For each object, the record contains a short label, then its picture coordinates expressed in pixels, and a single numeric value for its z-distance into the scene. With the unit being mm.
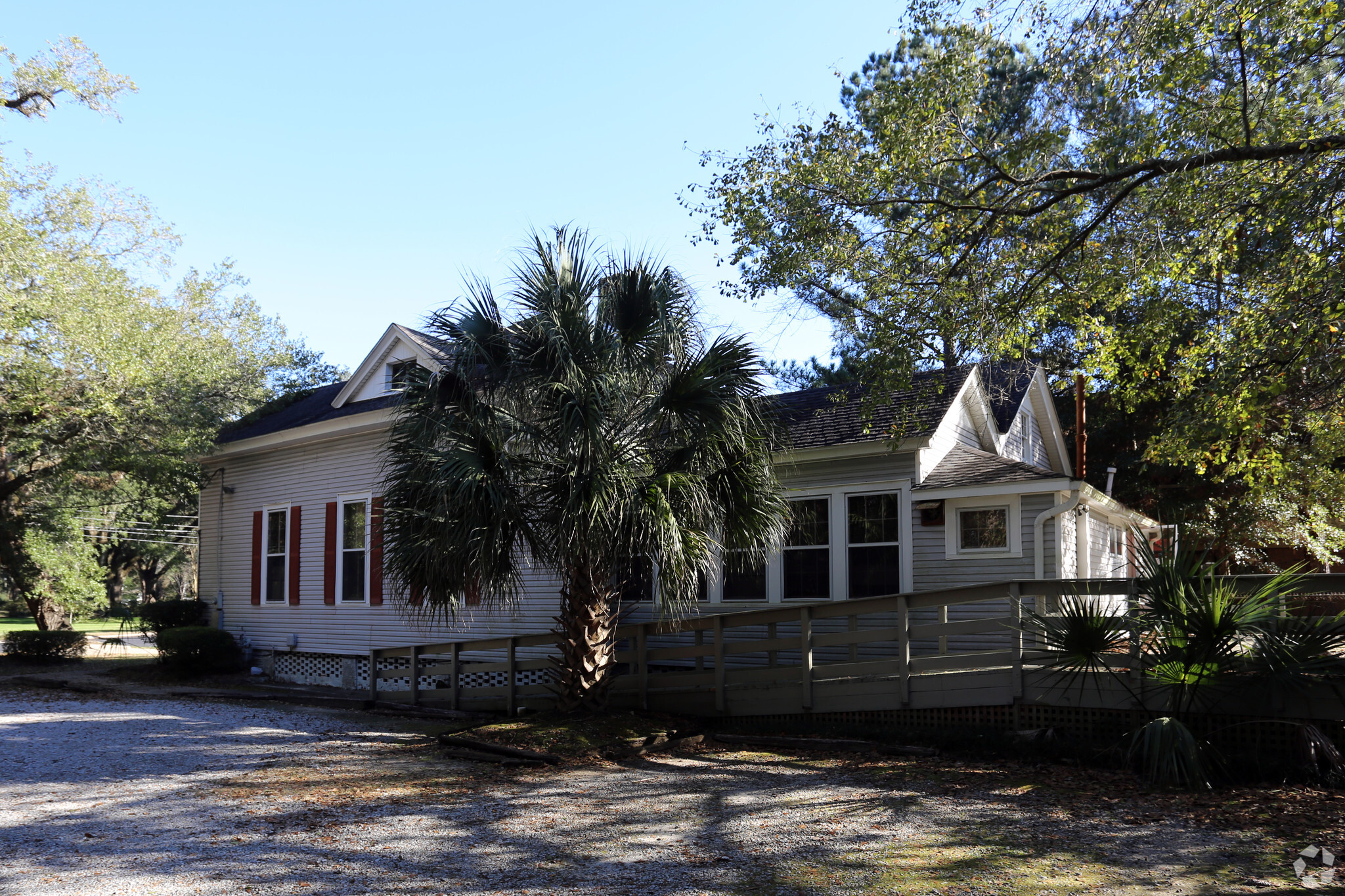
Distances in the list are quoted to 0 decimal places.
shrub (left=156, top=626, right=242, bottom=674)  17375
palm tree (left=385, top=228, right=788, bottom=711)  8812
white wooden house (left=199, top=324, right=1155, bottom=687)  11297
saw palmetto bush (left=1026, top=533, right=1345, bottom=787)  6973
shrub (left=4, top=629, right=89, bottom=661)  19531
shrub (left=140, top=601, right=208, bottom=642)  18797
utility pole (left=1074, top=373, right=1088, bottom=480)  13931
